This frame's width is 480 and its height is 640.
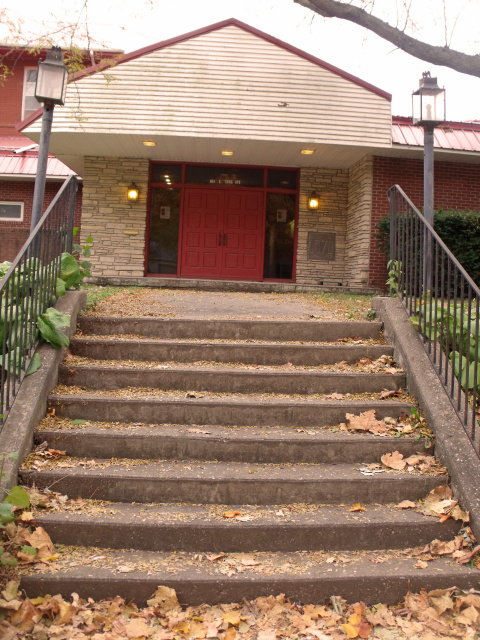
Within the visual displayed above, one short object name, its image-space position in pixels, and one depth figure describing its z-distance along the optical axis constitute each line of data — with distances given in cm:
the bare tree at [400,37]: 718
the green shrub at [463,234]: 906
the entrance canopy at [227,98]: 917
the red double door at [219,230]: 1126
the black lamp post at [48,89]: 534
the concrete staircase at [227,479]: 247
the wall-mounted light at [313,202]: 1095
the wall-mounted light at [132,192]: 1094
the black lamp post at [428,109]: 610
